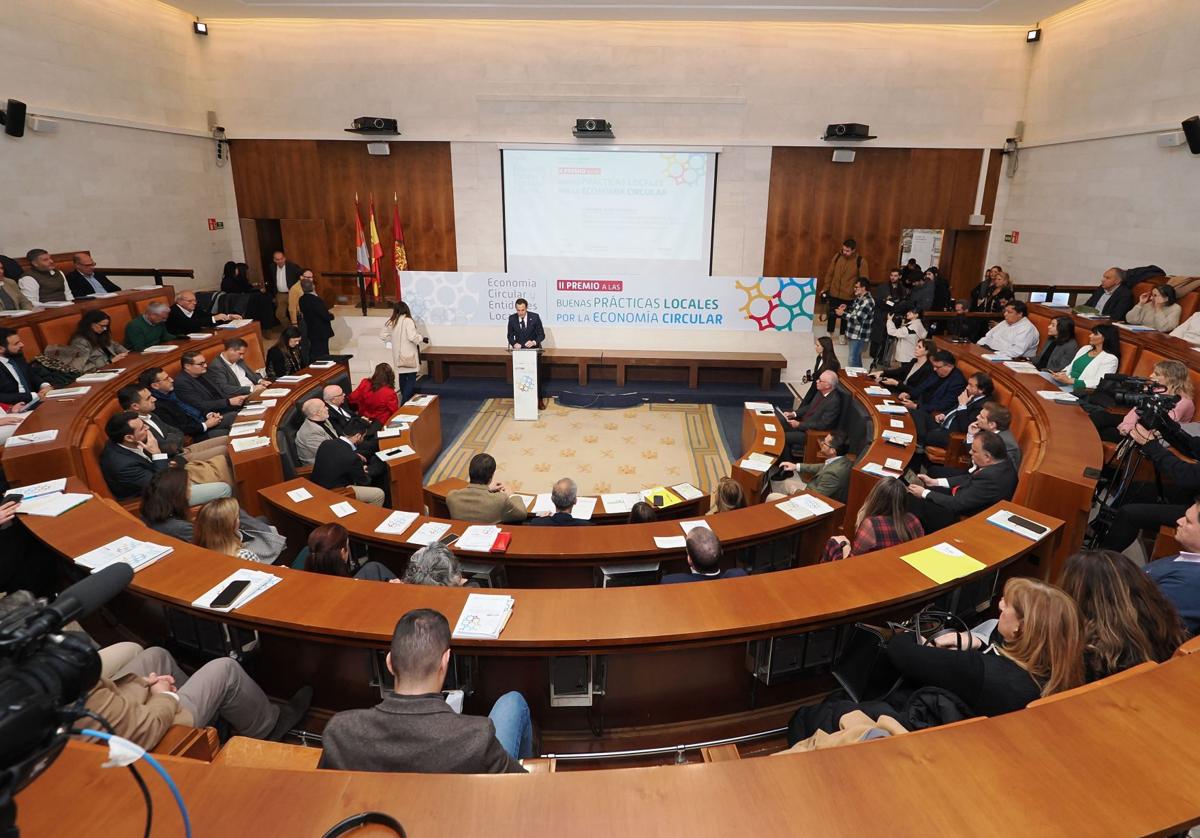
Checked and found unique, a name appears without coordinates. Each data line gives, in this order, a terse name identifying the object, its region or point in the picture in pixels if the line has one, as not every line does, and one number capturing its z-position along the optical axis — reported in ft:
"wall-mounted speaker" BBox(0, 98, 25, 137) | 25.35
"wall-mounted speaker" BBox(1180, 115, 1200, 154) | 23.68
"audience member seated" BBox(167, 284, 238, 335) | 24.98
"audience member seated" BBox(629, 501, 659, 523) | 14.52
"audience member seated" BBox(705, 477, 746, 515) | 14.78
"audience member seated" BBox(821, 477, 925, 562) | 11.99
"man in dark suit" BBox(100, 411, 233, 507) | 15.61
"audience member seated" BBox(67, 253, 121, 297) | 25.98
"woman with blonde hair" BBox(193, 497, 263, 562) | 11.60
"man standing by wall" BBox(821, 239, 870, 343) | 34.94
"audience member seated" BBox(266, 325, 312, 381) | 27.09
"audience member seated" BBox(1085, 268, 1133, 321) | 24.12
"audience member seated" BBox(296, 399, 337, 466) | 18.40
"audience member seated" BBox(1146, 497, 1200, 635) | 9.32
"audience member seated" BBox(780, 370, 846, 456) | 21.50
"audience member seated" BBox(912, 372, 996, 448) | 19.63
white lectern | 27.12
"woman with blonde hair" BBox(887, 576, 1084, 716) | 7.52
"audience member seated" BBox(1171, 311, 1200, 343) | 20.33
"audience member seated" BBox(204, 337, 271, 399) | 22.34
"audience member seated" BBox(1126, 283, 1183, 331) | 22.03
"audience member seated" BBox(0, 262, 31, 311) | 21.95
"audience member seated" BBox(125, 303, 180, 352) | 24.08
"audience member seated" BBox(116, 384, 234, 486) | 16.53
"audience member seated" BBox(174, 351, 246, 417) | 20.76
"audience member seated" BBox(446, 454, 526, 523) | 14.51
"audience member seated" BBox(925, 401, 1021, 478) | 16.11
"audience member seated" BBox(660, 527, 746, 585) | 10.78
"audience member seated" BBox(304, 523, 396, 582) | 11.39
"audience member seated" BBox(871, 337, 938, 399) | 23.30
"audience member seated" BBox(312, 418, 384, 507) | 17.33
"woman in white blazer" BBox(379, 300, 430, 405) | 27.22
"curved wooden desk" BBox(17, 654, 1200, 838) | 5.04
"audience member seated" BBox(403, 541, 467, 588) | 10.61
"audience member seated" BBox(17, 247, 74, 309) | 23.76
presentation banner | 31.32
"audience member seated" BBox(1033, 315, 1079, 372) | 22.30
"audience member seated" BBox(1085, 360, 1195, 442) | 16.38
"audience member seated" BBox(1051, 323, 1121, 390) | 20.49
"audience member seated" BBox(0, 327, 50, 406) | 18.98
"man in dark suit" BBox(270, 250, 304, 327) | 35.68
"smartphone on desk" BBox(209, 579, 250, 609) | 9.75
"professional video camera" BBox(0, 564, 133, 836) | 3.13
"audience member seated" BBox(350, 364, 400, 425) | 22.71
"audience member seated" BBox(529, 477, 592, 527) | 14.34
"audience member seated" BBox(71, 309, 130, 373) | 21.70
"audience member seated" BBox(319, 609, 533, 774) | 6.24
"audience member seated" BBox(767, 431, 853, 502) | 16.44
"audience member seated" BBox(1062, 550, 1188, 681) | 7.90
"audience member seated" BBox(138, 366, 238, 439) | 19.60
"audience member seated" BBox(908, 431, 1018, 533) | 14.29
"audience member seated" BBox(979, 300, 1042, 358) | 24.50
